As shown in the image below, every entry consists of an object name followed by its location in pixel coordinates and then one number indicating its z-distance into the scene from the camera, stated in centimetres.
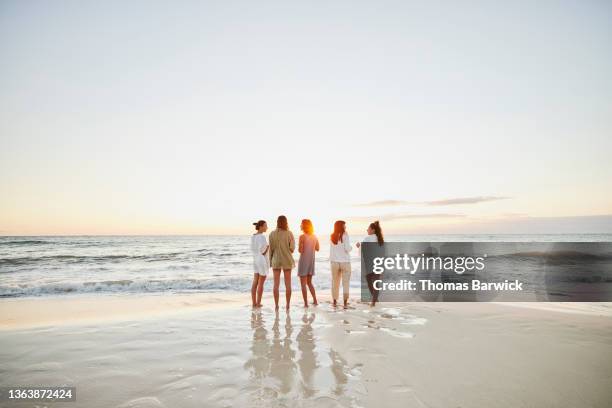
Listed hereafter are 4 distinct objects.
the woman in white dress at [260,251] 922
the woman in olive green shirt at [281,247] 909
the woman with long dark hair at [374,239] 962
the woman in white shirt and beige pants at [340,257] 968
